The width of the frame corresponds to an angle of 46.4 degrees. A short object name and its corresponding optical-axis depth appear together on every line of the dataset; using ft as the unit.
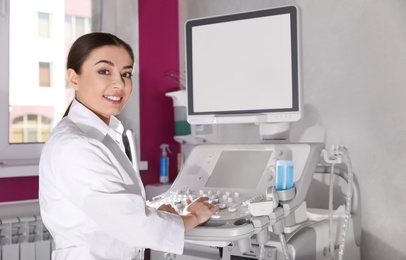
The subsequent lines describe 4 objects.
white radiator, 6.95
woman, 3.62
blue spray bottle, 8.68
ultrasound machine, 4.70
